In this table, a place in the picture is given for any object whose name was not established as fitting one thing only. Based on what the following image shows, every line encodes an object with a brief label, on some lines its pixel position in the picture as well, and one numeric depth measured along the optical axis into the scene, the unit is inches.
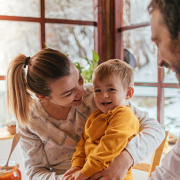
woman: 53.3
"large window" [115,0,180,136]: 98.7
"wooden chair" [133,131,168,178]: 61.7
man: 30.4
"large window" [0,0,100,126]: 112.8
